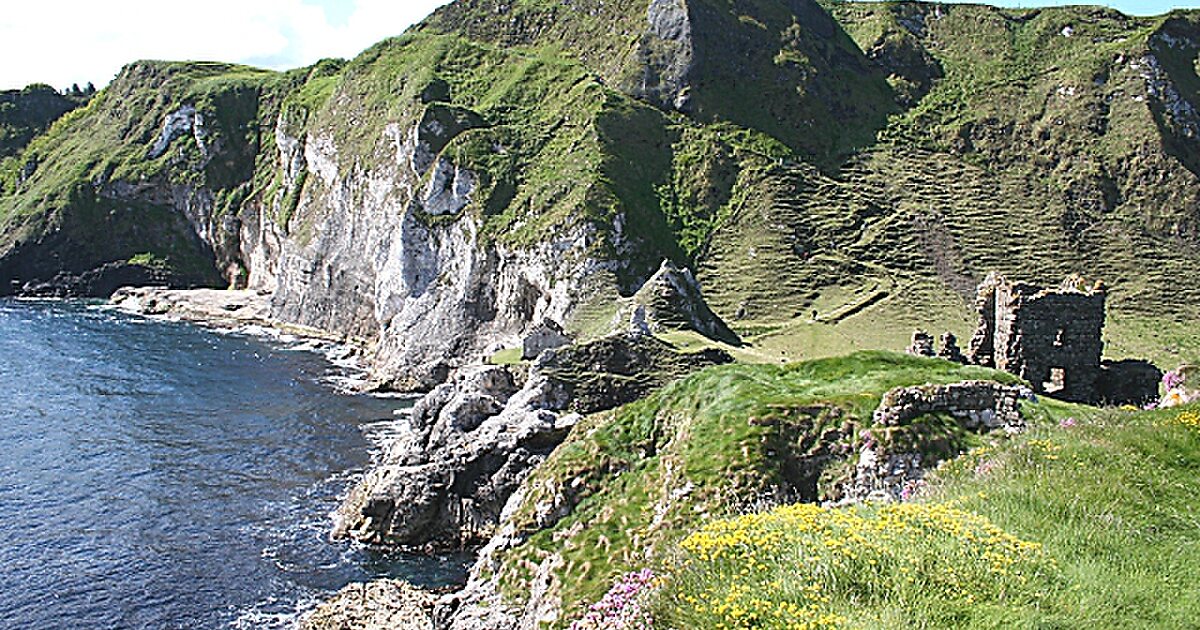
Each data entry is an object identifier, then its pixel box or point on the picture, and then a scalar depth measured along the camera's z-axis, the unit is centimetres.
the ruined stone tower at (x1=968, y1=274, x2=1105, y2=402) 3203
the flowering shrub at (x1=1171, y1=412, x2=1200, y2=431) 1733
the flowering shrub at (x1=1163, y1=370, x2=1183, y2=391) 2538
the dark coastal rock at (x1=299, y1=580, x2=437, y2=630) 3089
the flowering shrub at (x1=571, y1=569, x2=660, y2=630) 1237
